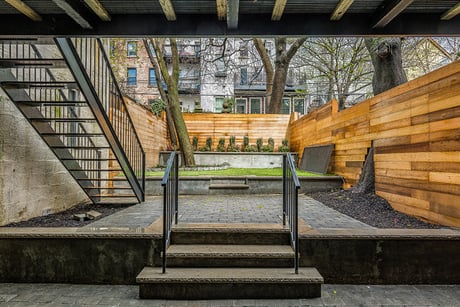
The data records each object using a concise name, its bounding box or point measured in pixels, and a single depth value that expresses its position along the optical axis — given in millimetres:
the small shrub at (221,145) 11852
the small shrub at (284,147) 11730
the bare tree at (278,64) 12373
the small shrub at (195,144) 11874
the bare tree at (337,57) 13273
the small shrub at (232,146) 11820
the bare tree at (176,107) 9281
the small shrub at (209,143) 11938
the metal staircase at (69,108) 3572
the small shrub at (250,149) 11812
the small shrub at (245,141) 12039
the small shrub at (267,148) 11789
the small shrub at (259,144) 11914
